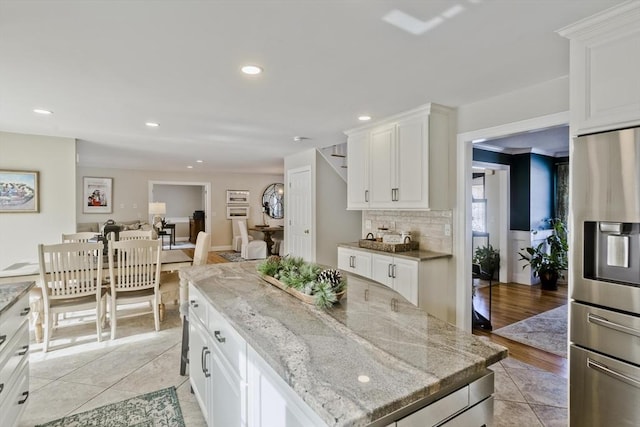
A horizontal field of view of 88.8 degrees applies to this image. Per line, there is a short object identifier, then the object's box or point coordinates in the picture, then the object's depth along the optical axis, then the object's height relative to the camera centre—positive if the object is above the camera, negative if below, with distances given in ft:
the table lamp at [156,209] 28.64 +0.25
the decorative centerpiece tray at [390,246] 11.75 -1.29
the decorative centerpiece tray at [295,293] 5.19 -1.37
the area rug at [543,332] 10.66 -4.36
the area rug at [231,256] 27.68 -3.95
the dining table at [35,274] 10.18 -2.07
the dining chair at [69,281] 10.23 -2.25
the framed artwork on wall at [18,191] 13.98 +0.91
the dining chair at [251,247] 27.45 -3.03
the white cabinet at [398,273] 10.66 -2.15
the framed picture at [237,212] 33.35 -0.03
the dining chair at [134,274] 11.24 -2.25
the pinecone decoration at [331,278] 5.32 -1.11
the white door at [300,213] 18.90 -0.09
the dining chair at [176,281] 12.96 -2.87
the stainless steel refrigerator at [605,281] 5.15 -1.18
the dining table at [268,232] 29.01 -1.85
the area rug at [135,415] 6.94 -4.48
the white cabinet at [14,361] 5.20 -2.60
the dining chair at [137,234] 15.33 -1.05
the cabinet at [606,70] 5.24 +2.40
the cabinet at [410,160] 10.90 +1.85
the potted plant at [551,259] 17.38 -2.56
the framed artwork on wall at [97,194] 27.78 +1.51
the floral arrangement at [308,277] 5.02 -1.16
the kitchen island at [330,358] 2.77 -1.51
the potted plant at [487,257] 17.37 -2.52
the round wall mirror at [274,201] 35.04 +1.14
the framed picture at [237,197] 33.27 +1.51
